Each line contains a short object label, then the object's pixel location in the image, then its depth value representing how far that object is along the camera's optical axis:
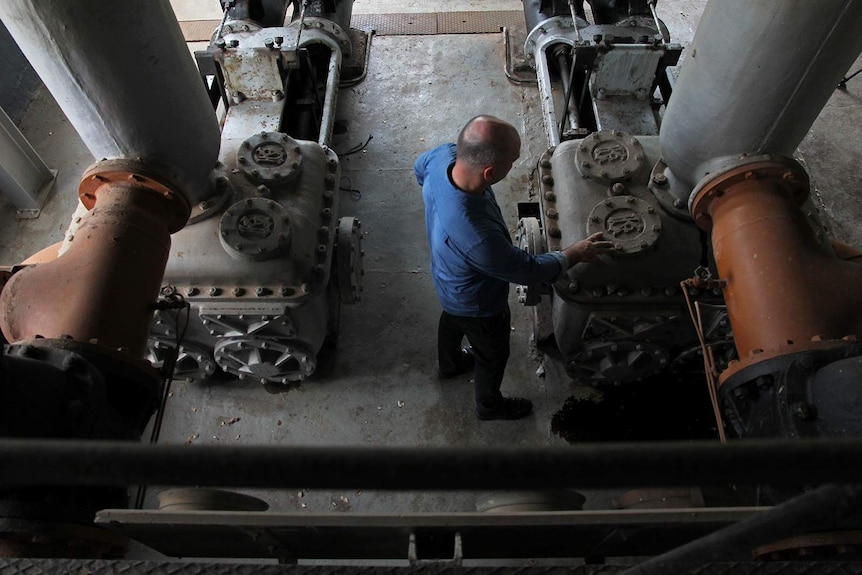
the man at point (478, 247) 1.82
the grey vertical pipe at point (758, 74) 1.42
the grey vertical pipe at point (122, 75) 1.51
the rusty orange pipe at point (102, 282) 1.61
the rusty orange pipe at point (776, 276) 1.54
